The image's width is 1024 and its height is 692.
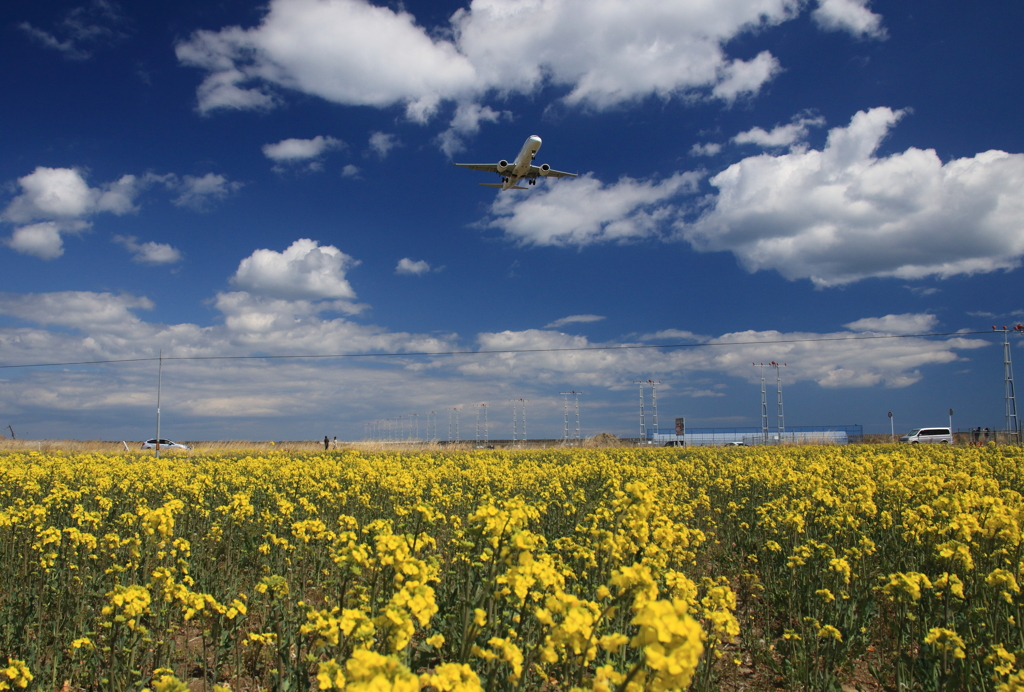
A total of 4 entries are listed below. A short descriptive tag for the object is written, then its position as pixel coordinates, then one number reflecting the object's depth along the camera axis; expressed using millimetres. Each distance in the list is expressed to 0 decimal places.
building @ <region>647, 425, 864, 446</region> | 57553
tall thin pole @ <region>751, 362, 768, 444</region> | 57384
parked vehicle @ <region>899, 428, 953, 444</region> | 48719
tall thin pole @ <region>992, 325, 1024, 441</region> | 31734
